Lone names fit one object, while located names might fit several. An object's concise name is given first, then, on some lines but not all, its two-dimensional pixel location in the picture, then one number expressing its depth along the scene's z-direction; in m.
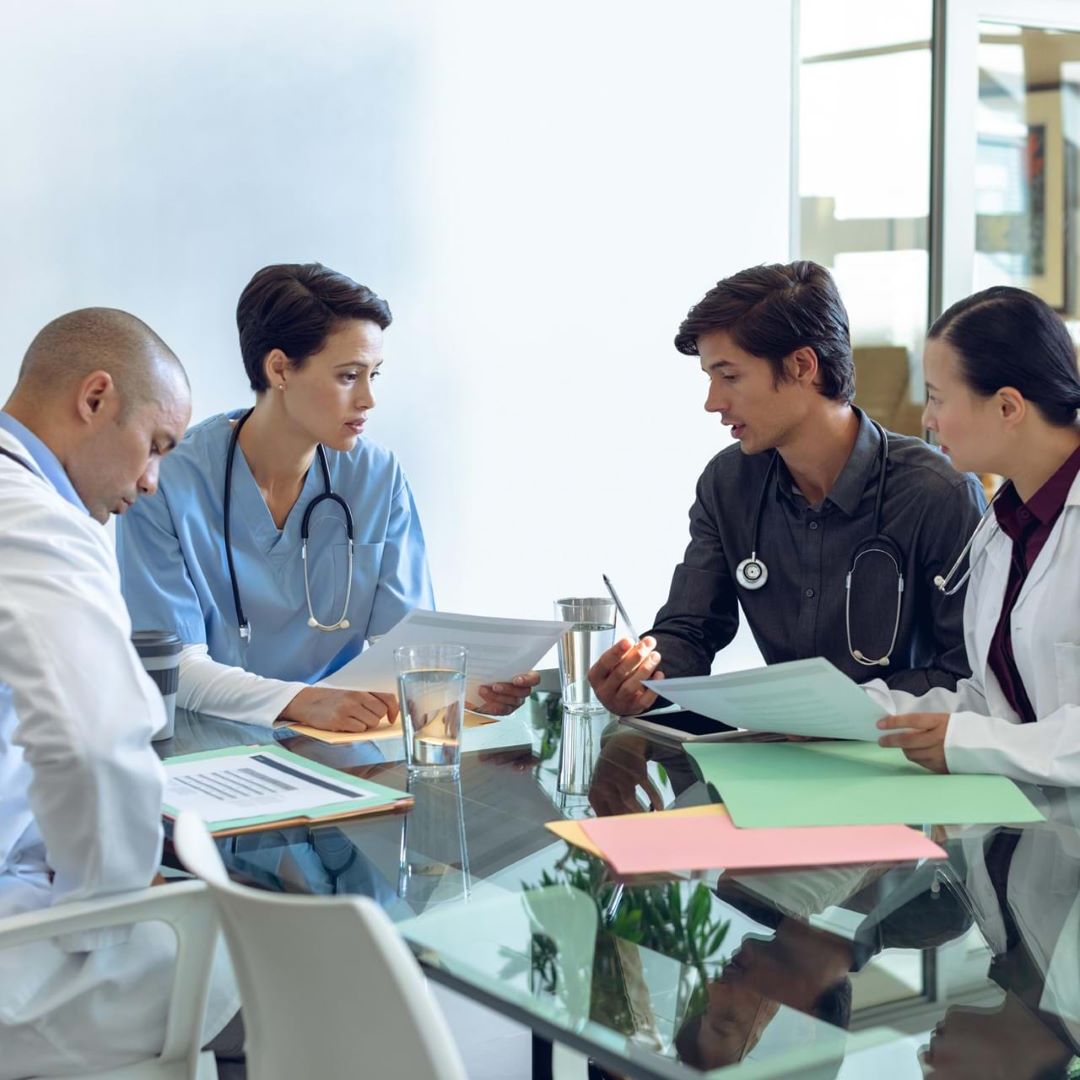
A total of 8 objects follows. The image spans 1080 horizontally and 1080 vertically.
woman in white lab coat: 1.70
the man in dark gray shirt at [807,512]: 2.09
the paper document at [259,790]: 1.37
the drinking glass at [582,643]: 1.78
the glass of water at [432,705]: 1.53
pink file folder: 1.21
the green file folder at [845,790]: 1.34
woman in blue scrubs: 2.20
